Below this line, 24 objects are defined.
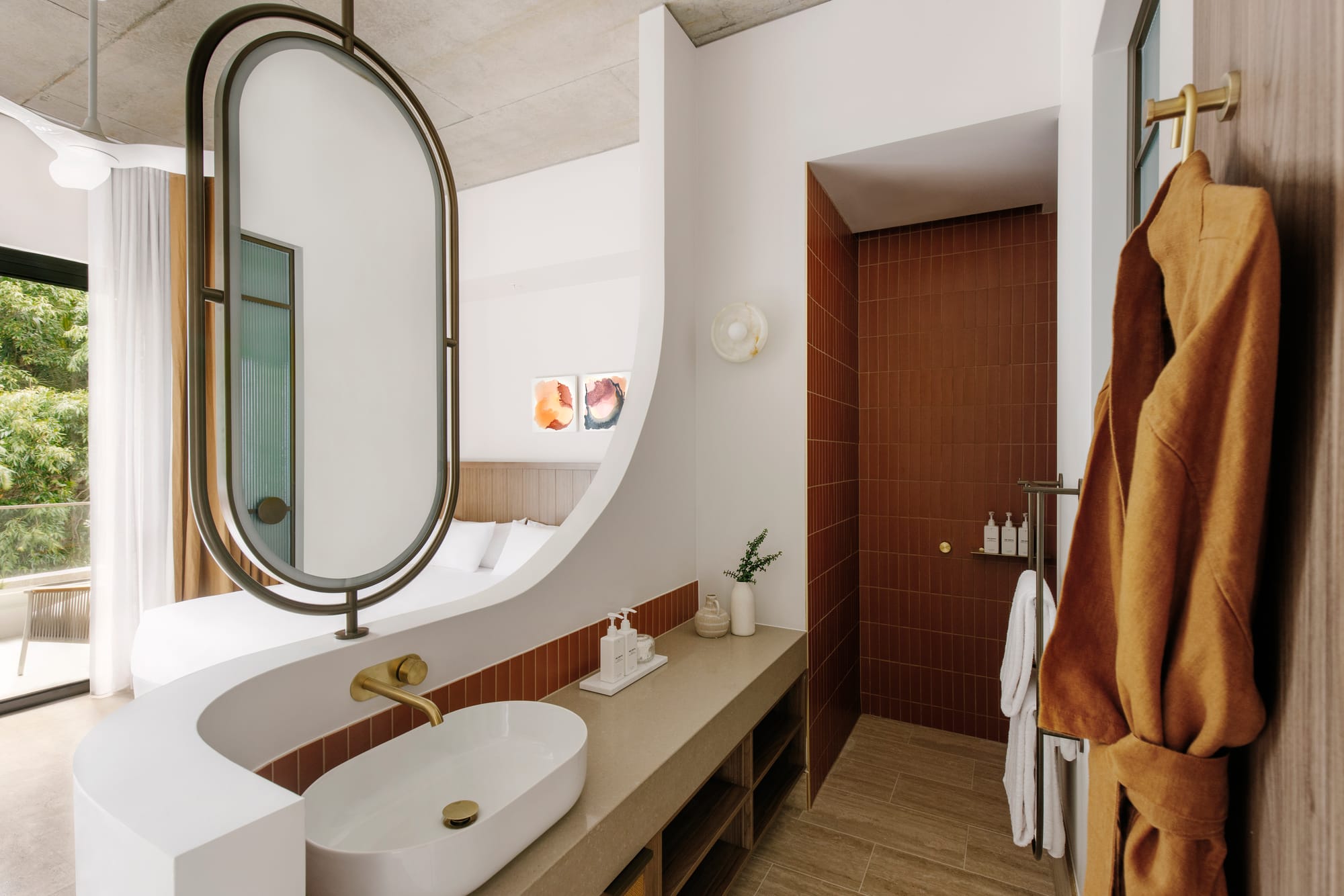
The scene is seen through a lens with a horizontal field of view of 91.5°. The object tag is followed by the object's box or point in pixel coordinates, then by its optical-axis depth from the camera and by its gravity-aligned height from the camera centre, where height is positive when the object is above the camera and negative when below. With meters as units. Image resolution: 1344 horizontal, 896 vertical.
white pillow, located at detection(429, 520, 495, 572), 3.66 -0.56
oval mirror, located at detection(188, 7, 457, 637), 1.17 +0.27
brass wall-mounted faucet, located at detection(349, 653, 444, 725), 1.29 -0.46
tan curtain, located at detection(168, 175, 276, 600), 3.63 -0.15
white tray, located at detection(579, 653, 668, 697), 1.83 -0.67
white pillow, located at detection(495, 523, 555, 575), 3.46 -0.53
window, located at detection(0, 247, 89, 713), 3.15 -0.14
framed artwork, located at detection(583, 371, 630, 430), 3.73 +0.28
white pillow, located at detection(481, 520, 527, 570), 3.74 -0.57
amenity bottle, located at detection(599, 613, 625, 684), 1.87 -0.60
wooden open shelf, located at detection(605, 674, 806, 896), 1.47 -1.05
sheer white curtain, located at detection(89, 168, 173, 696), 3.38 +0.20
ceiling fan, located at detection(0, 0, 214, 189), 2.09 +1.01
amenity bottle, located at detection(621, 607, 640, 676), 1.94 -0.60
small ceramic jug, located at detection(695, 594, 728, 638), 2.34 -0.63
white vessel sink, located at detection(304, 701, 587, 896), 0.93 -0.62
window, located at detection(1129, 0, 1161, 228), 1.29 +0.73
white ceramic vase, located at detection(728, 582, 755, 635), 2.36 -0.59
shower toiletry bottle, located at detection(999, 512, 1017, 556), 2.80 -0.41
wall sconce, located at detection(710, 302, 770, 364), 2.36 +0.42
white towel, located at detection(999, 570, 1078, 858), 1.72 -0.79
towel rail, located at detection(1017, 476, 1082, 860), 1.47 -0.26
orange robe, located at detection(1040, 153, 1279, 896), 0.46 -0.07
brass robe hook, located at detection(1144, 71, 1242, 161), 0.55 +0.30
